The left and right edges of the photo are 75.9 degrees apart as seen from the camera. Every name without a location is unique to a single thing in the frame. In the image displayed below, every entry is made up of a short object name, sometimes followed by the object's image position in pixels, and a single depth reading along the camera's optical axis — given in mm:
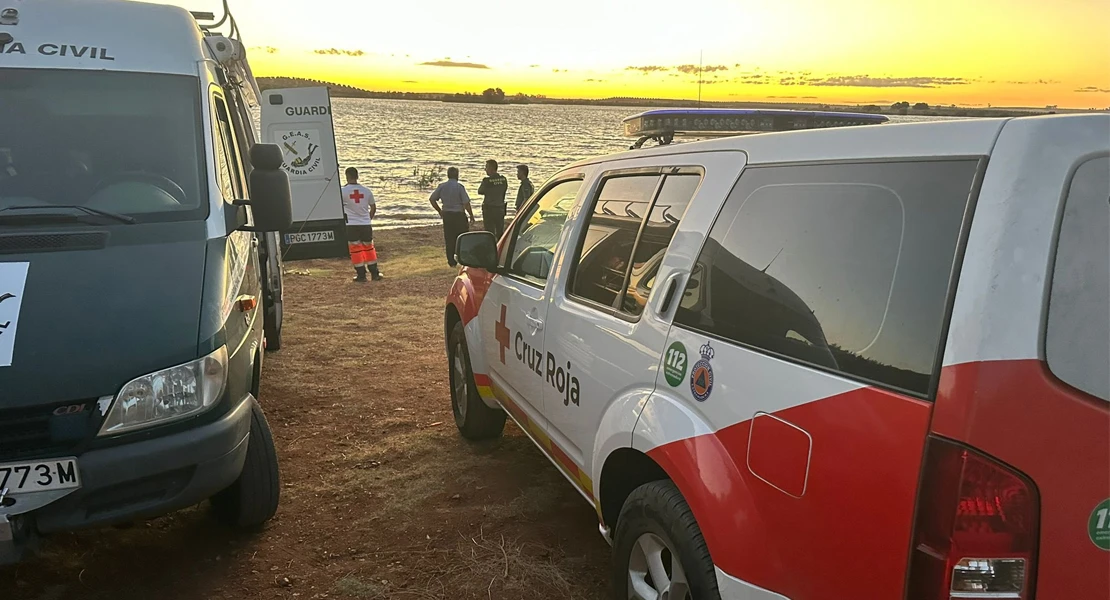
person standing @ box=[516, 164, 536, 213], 12422
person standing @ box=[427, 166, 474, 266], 11789
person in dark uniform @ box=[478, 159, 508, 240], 12391
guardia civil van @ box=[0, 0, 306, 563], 2596
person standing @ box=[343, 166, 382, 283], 10633
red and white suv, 1249
